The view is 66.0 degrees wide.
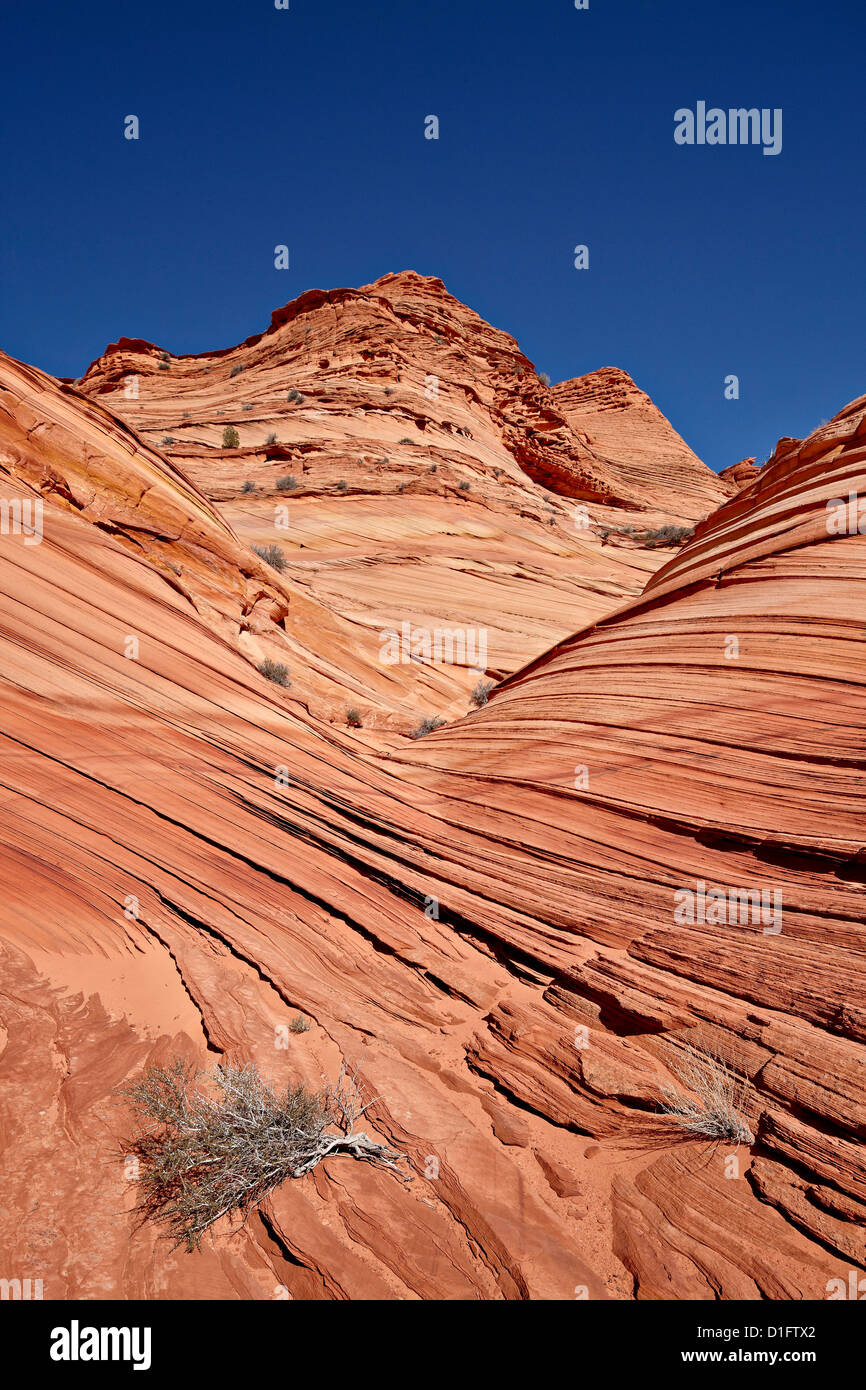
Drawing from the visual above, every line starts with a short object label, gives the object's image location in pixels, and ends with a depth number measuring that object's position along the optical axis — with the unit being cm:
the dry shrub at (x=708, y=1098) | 330
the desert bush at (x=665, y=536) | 2954
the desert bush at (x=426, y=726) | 1023
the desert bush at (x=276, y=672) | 859
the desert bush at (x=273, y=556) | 1338
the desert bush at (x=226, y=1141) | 312
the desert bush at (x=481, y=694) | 1287
